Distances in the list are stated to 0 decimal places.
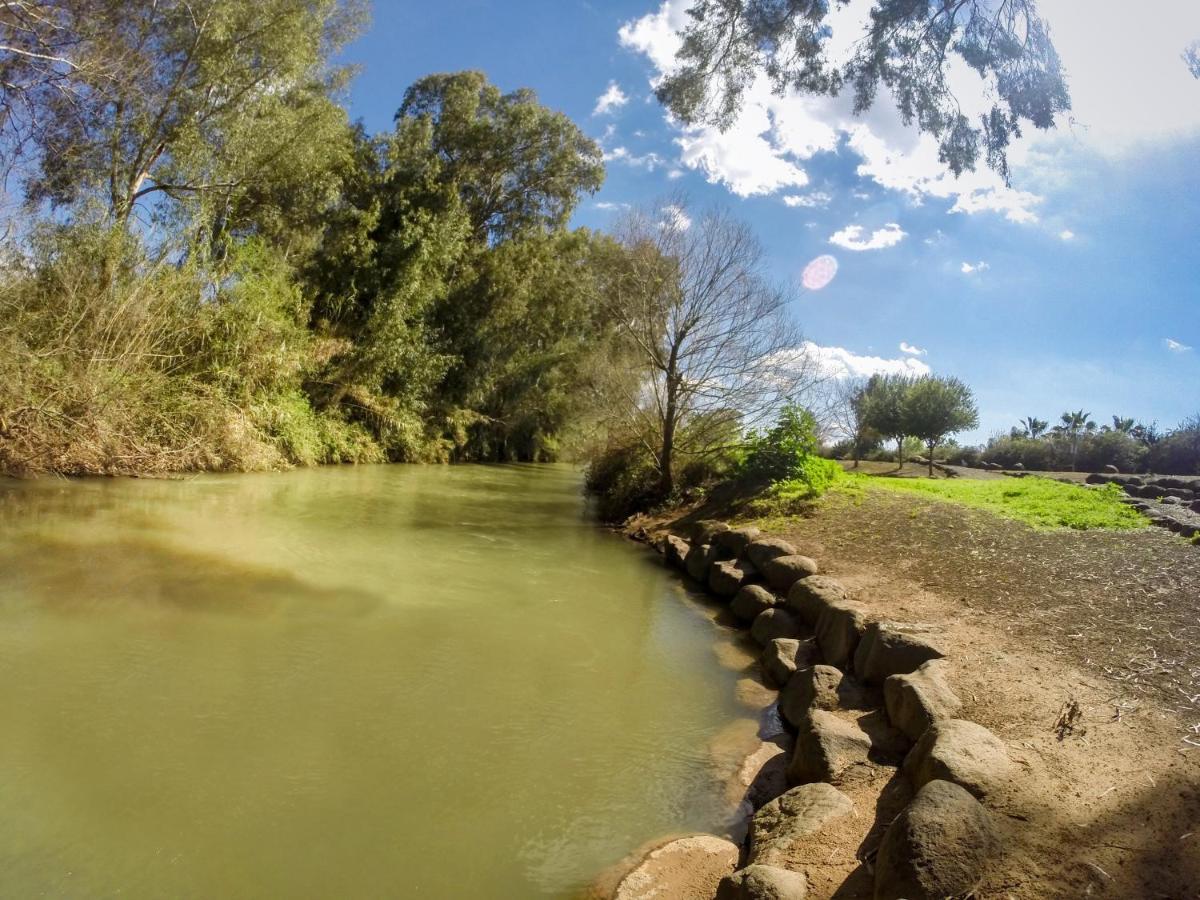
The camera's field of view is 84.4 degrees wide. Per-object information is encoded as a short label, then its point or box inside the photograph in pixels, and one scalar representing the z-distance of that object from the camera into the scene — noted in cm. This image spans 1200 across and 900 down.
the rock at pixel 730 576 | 740
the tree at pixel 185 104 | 1159
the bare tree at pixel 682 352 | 1178
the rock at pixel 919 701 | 336
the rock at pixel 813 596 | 557
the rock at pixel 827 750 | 323
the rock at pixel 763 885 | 214
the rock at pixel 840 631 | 476
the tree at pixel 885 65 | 499
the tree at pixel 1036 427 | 3662
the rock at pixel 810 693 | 404
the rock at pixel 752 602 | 650
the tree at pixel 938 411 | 2944
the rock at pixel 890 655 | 418
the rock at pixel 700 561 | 848
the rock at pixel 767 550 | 735
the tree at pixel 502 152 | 2267
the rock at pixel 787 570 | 666
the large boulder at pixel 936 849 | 199
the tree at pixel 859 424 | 3428
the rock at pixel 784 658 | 489
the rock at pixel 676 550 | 924
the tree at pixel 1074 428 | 2953
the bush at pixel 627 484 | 1330
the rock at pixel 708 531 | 930
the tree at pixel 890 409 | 3091
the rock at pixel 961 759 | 257
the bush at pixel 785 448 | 1077
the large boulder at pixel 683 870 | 246
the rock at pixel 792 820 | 254
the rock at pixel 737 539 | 827
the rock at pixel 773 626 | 571
